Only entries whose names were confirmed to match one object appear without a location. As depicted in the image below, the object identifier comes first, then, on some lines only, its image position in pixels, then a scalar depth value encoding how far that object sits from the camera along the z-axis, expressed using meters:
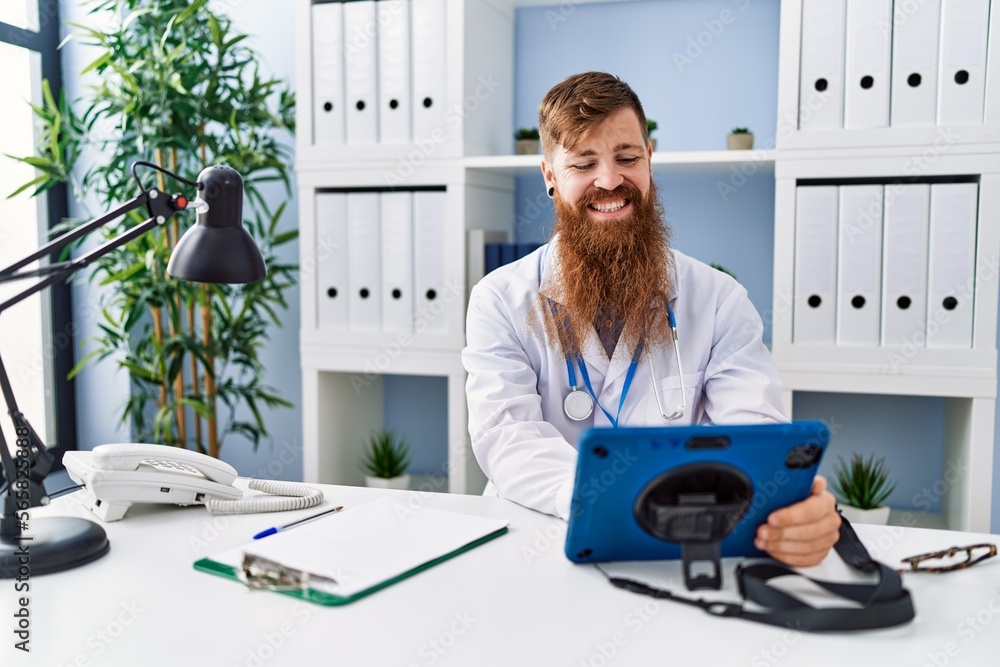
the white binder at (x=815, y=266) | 2.16
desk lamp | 1.08
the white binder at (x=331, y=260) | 2.49
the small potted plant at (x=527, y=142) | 2.48
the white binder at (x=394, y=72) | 2.37
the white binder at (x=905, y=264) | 2.10
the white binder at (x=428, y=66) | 2.34
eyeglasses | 1.09
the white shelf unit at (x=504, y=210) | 2.09
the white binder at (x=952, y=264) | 2.08
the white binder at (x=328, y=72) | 2.42
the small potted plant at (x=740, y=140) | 2.29
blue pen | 1.19
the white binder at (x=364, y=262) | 2.46
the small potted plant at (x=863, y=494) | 2.27
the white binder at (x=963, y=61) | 2.03
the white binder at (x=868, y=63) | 2.08
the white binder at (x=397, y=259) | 2.43
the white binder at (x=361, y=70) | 2.39
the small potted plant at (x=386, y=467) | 2.64
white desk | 0.87
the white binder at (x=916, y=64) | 2.06
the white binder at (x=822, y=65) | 2.11
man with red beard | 1.65
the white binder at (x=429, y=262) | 2.41
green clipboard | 1.02
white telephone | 1.26
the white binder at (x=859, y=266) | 2.13
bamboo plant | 2.51
